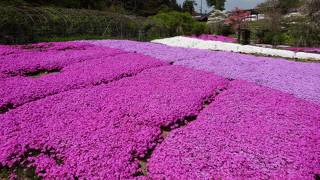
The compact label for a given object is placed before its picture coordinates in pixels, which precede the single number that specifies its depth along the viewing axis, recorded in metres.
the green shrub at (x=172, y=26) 34.41
